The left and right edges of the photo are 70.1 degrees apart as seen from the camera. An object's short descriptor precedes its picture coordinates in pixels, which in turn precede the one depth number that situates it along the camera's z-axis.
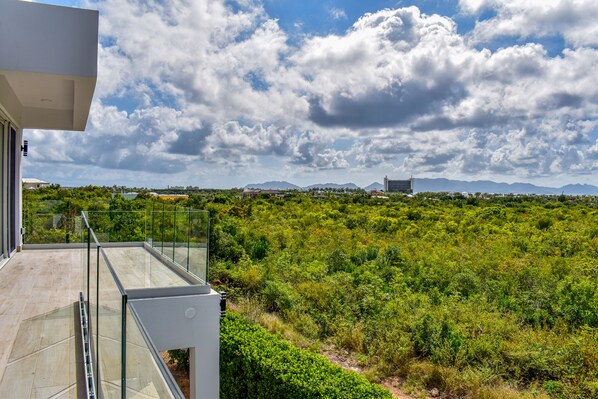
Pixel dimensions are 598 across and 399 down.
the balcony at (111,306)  2.37
